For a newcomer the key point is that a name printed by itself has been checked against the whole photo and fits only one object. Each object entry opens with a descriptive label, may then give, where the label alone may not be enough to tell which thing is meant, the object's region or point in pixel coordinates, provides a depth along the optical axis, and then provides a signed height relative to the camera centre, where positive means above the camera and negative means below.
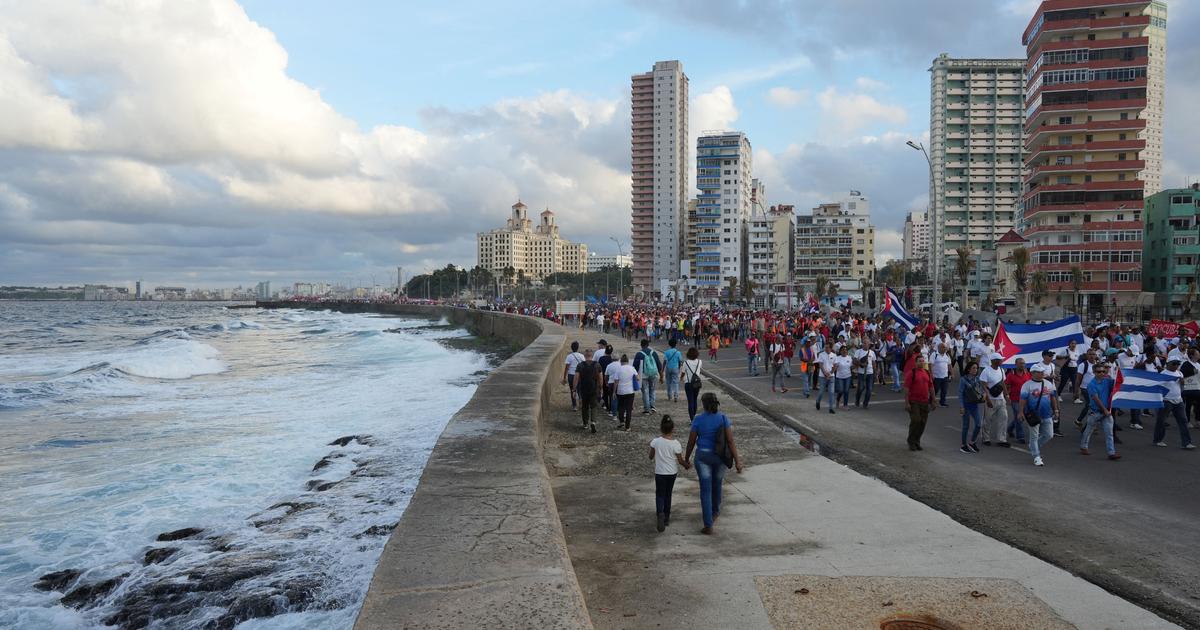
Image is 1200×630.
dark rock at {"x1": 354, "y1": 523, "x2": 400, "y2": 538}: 8.43 -2.78
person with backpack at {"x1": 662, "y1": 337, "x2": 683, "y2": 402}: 16.06 -1.72
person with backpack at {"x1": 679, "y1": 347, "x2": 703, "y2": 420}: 13.76 -1.63
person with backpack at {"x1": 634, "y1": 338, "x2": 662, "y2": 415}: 14.99 -1.62
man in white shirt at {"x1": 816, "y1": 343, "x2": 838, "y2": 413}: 15.50 -1.57
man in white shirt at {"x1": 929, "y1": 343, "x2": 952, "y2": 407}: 16.03 -1.71
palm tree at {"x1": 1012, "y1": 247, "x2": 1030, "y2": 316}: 63.38 +1.95
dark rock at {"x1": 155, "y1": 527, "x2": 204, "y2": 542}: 8.84 -2.96
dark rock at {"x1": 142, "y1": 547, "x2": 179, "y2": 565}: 8.11 -2.96
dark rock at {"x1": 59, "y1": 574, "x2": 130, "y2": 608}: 7.14 -3.00
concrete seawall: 4.54 -2.00
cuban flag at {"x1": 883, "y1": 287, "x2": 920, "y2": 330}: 24.06 -0.60
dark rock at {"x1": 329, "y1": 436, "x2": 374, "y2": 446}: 14.23 -2.92
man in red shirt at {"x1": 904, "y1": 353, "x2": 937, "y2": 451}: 11.35 -1.65
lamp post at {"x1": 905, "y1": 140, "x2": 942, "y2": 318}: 25.52 +1.24
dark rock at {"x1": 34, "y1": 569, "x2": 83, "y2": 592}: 7.56 -3.02
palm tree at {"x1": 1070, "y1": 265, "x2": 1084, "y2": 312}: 56.14 +1.10
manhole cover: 5.02 -2.29
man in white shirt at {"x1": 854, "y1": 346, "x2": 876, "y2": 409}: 16.12 -1.72
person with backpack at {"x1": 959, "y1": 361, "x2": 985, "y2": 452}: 11.46 -1.76
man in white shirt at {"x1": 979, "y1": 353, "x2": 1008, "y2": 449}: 11.57 -1.79
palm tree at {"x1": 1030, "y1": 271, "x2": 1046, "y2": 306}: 58.66 +0.67
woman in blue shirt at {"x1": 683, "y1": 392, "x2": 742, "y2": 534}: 7.23 -1.56
